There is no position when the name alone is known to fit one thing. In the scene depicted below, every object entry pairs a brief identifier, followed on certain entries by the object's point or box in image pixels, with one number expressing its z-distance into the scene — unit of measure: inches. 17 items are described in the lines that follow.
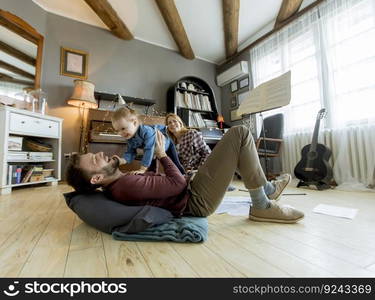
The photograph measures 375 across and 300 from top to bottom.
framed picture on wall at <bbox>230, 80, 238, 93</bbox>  142.8
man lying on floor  31.6
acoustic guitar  79.6
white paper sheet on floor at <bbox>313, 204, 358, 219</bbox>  42.4
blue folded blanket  28.4
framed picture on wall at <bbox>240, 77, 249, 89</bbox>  133.2
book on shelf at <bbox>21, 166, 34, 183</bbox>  79.5
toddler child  54.9
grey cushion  28.8
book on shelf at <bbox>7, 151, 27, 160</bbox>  73.7
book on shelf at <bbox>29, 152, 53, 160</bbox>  82.3
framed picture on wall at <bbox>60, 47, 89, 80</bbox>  107.3
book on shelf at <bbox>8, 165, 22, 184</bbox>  73.0
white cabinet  71.1
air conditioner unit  131.3
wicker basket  85.9
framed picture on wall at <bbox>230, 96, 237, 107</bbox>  143.1
